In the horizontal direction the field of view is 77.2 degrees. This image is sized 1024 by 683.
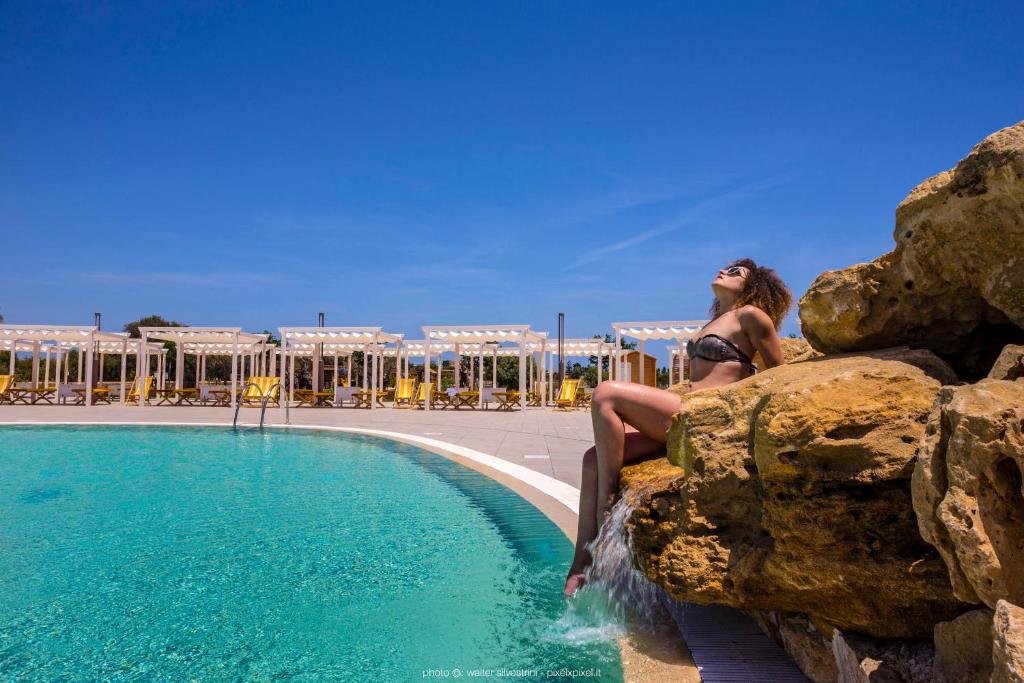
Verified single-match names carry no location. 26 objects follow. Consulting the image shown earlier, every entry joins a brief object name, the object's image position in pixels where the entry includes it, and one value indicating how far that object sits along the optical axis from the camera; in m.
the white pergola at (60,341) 20.55
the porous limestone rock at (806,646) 1.78
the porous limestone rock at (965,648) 1.18
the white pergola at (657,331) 21.73
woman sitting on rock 2.55
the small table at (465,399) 19.80
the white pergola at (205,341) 20.70
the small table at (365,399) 21.03
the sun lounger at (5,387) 19.91
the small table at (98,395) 20.53
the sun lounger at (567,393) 20.58
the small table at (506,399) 19.67
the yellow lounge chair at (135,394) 21.46
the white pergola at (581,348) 28.98
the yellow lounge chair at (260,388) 14.35
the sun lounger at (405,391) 21.97
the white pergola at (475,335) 20.00
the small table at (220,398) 20.55
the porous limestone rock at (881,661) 1.42
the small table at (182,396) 21.04
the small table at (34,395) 20.56
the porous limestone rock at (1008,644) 0.91
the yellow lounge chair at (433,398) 19.80
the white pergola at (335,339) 20.38
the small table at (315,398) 21.70
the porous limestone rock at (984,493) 1.07
